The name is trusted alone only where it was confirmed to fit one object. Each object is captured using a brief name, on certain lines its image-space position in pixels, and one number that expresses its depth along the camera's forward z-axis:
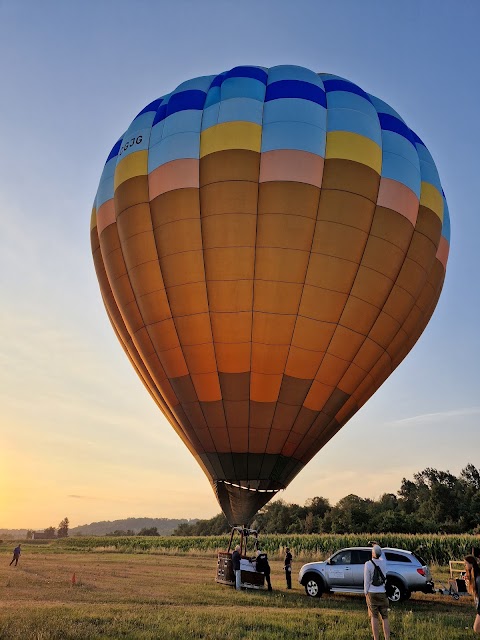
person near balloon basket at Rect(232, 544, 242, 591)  14.80
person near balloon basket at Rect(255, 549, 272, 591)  15.01
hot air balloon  13.98
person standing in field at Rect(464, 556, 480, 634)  8.23
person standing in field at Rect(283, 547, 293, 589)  16.03
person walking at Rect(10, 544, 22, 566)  22.75
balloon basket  15.07
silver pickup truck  12.95
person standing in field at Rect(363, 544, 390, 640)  7.97
